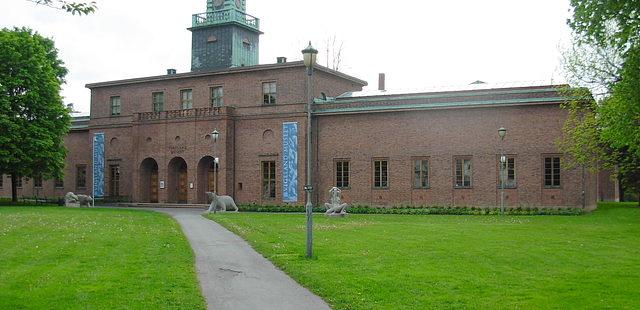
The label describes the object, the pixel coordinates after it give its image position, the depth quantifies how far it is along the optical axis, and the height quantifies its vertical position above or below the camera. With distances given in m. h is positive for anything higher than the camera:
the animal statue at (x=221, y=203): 37.59 -1.12
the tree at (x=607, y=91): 19.97 +3.62
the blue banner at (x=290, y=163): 44.28 +1.29
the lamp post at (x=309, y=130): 15.84 +1.28
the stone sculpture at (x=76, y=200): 46.19 -1.09
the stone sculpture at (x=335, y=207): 32.69 -1.14
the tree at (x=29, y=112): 43.66 +4.79
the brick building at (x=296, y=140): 38.38 +2.92
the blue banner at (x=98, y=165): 52.72 +1.45
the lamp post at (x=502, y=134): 32.69 +2.30
